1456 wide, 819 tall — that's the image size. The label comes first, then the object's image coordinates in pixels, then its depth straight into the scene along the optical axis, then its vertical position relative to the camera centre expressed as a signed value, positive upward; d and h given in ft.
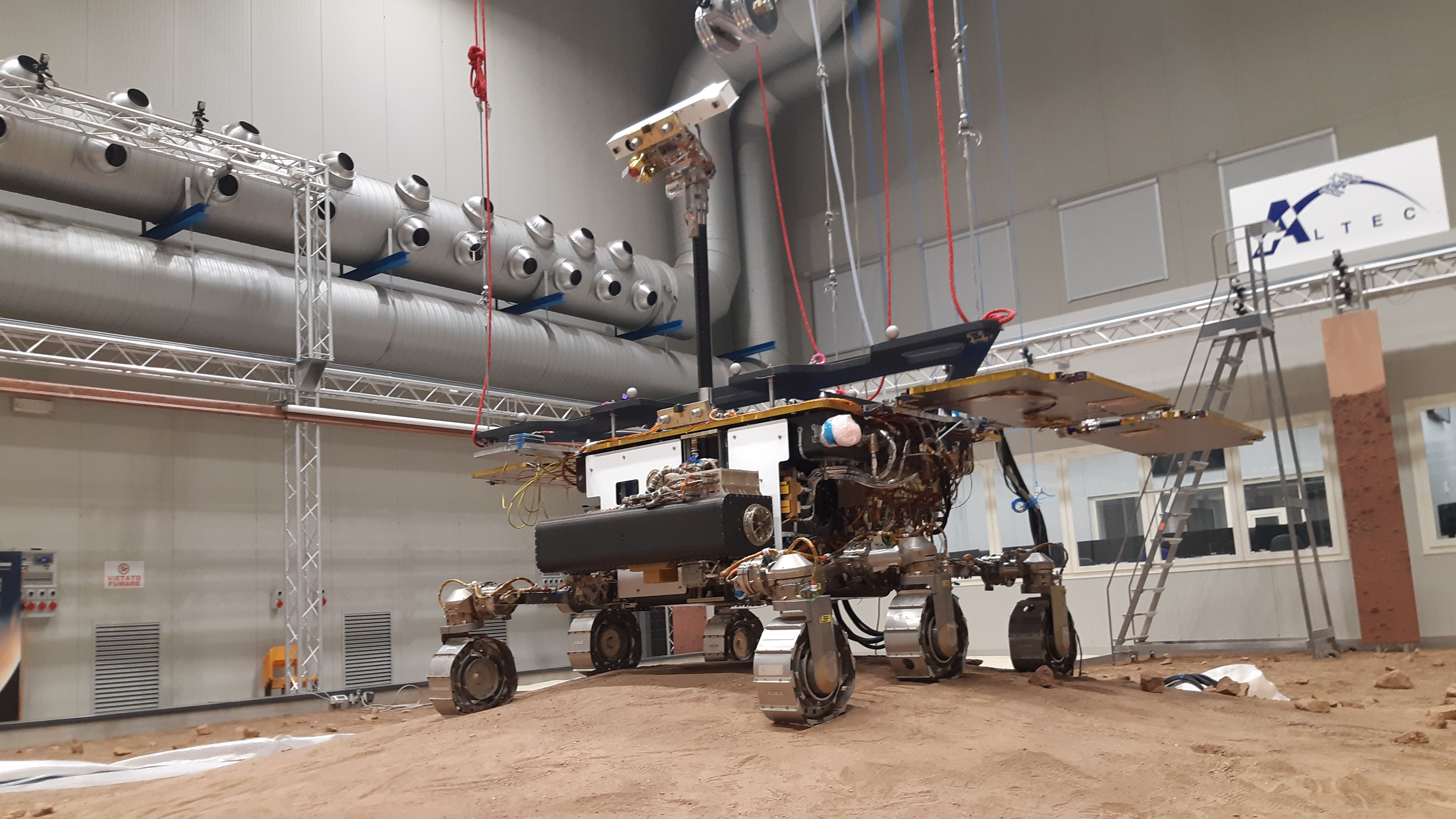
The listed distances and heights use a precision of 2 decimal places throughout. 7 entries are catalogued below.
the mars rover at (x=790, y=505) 13.43 +0.40
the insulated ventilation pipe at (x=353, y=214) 26.40 +10.61
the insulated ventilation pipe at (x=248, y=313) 26.03 +7.37
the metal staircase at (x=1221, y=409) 28.55 +2.62
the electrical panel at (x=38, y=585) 27.04 -0.17
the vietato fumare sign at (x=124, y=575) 28.78 -0.05
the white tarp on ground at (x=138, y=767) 15.76 -3.19
